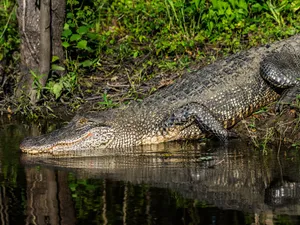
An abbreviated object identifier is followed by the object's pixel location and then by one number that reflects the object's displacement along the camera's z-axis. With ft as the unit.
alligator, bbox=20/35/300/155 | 58.59
